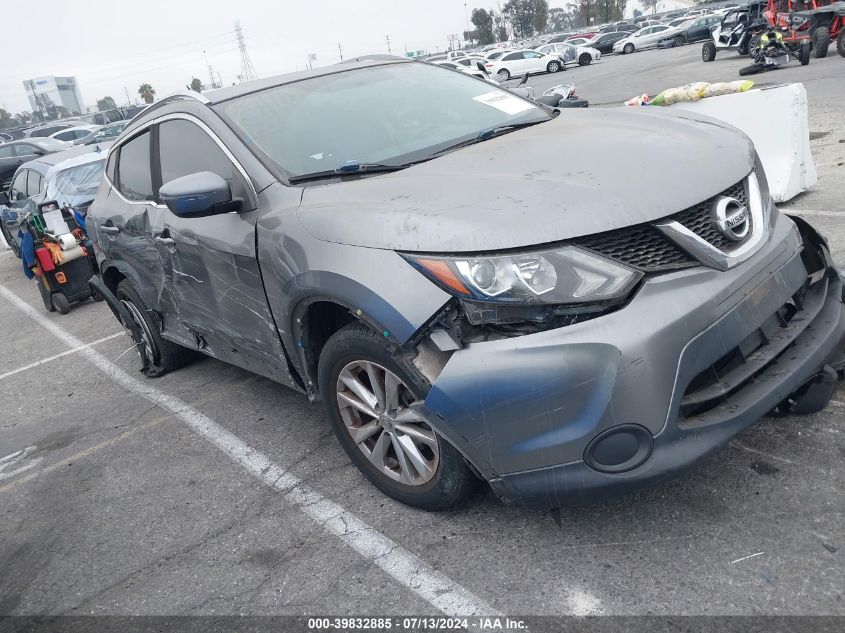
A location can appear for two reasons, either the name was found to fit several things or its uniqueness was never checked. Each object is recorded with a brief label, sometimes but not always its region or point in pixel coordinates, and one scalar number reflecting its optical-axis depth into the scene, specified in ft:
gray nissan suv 7.60
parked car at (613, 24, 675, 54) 134.21
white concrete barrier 20.92
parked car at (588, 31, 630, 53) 147.33
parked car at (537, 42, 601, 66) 130.62
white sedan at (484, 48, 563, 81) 128.26
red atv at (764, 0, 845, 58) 57.77
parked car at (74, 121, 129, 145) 78.66
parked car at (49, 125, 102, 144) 94.01
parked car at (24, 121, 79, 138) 108.37
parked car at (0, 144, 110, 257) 31.53
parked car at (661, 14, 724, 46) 124.98
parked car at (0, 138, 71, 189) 68.74
